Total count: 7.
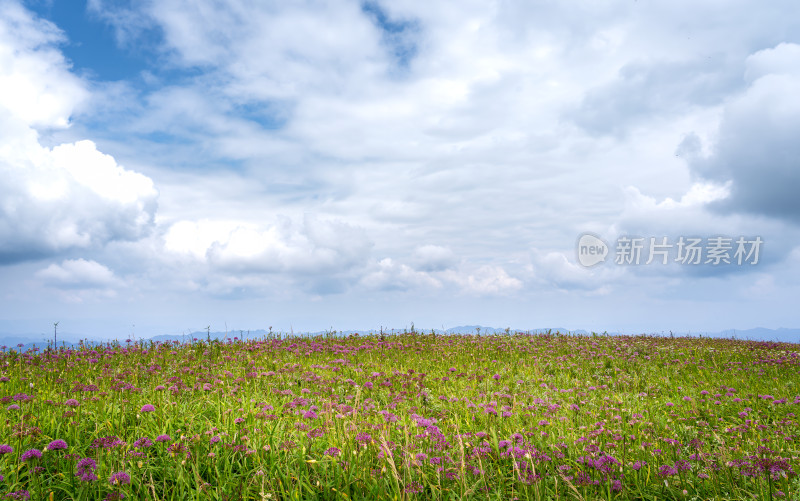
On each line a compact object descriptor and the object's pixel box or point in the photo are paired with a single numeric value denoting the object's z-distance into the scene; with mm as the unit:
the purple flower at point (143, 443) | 4496
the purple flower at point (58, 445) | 4324
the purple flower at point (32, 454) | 3989
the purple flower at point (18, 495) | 3677
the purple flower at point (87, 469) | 3662
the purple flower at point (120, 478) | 3658
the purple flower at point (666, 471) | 4102
